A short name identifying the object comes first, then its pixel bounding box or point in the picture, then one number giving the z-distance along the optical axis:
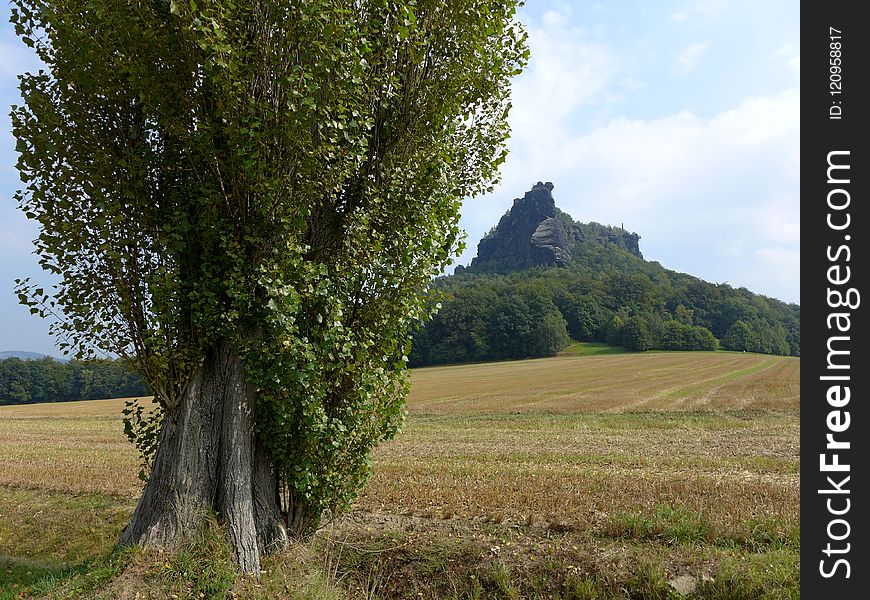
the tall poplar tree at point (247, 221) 6.07
